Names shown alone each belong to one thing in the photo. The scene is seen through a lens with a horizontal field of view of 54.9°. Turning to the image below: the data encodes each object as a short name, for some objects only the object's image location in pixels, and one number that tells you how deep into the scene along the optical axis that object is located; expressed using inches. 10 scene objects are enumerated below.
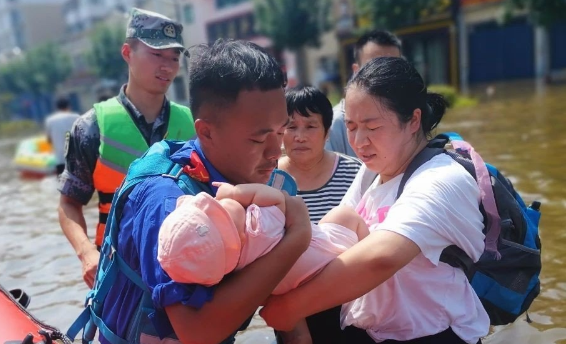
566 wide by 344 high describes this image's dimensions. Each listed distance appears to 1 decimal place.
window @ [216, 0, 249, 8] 1288.3
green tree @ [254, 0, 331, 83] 1010.1
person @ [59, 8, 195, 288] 110.6
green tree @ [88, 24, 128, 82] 1405.0
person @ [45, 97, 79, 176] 348.5
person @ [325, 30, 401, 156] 147.9
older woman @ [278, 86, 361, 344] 122.8
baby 48.2
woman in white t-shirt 61.5
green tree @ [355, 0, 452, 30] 824.3
